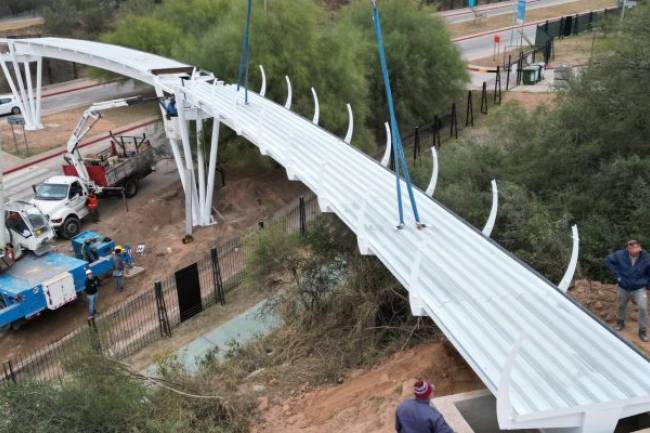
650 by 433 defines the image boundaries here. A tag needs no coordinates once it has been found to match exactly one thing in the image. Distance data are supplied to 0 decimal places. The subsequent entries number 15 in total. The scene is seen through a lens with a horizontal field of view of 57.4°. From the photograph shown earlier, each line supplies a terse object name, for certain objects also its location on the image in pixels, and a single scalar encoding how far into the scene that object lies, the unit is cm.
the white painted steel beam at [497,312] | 568
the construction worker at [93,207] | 2161
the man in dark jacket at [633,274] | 816
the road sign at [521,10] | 3977
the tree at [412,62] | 2930
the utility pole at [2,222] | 1584
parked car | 3834
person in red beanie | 561
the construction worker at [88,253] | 1752
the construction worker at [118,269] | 1698
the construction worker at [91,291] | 1559
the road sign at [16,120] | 3260
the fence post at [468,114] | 3001
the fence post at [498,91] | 3189
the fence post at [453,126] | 2767
